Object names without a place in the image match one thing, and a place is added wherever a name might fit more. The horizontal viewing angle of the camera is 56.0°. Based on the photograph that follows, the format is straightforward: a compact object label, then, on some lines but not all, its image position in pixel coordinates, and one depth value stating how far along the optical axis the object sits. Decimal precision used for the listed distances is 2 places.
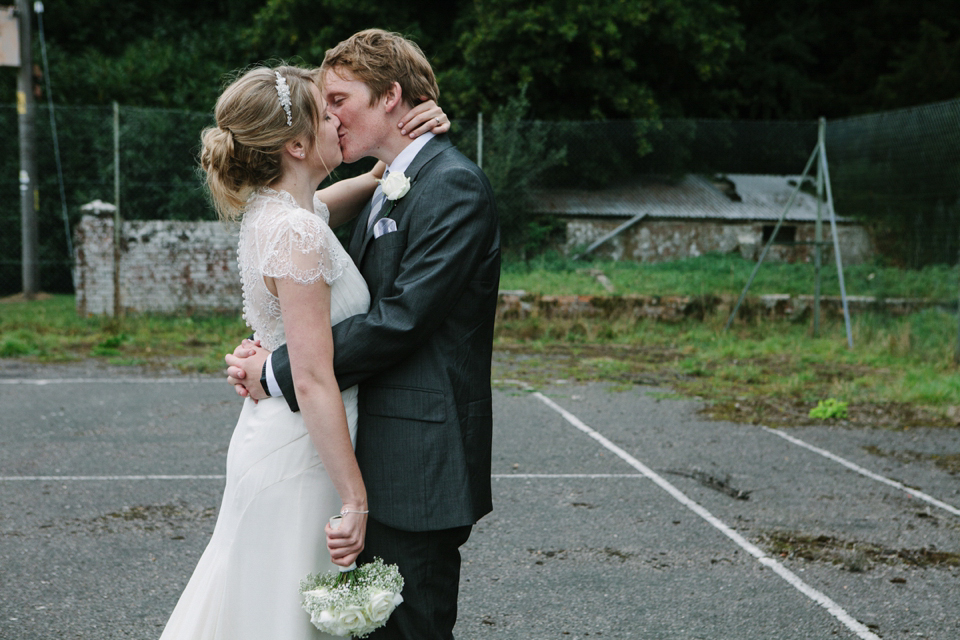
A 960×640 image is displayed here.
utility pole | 13.83
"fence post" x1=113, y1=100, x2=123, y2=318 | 11.93
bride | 2.00
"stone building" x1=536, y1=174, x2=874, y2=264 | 13.71
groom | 2.03
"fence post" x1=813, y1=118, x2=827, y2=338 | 11.63
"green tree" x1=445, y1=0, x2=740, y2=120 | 17.27
